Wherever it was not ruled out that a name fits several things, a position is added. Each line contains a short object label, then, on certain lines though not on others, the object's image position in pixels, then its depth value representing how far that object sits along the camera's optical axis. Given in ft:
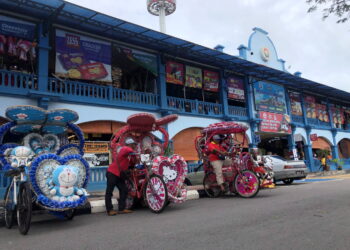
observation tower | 84.23
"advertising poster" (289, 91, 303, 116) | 72.13
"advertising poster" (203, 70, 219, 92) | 55.42
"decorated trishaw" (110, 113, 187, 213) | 20.20
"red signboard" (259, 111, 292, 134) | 62.75
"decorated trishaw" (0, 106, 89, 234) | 15.69
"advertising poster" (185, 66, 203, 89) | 52.43
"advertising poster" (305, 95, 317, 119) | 76.13
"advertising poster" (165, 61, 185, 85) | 49.57
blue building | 35.53
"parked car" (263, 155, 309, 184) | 41.27
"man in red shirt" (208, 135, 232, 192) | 26.68
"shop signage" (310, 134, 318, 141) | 71.04
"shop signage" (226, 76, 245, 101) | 58.80
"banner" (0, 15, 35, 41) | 34.35
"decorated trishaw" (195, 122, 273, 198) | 25.90
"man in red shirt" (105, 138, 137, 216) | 20.37
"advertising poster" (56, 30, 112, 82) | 38.42
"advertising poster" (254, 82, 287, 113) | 63.62
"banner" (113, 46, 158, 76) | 44.78
